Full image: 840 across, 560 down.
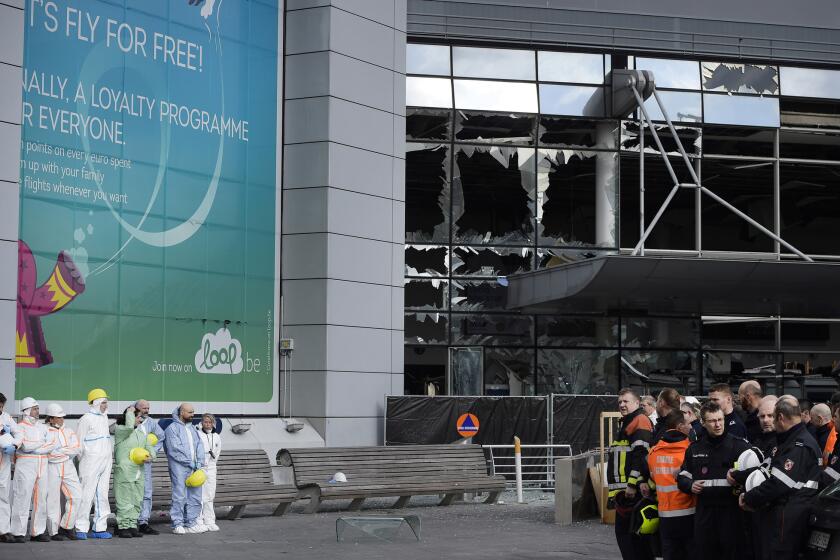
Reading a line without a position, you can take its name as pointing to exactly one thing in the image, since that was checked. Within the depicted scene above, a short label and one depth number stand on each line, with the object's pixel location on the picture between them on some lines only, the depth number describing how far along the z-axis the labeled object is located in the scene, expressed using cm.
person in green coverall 1722
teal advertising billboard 2044
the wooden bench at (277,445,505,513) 2119
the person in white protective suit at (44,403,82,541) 1681
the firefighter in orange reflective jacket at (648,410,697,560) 1130
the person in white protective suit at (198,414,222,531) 1812
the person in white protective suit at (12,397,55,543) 1650
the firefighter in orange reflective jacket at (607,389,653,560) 1202
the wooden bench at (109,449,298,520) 1923
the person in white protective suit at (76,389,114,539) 1712
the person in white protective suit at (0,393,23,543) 1642
